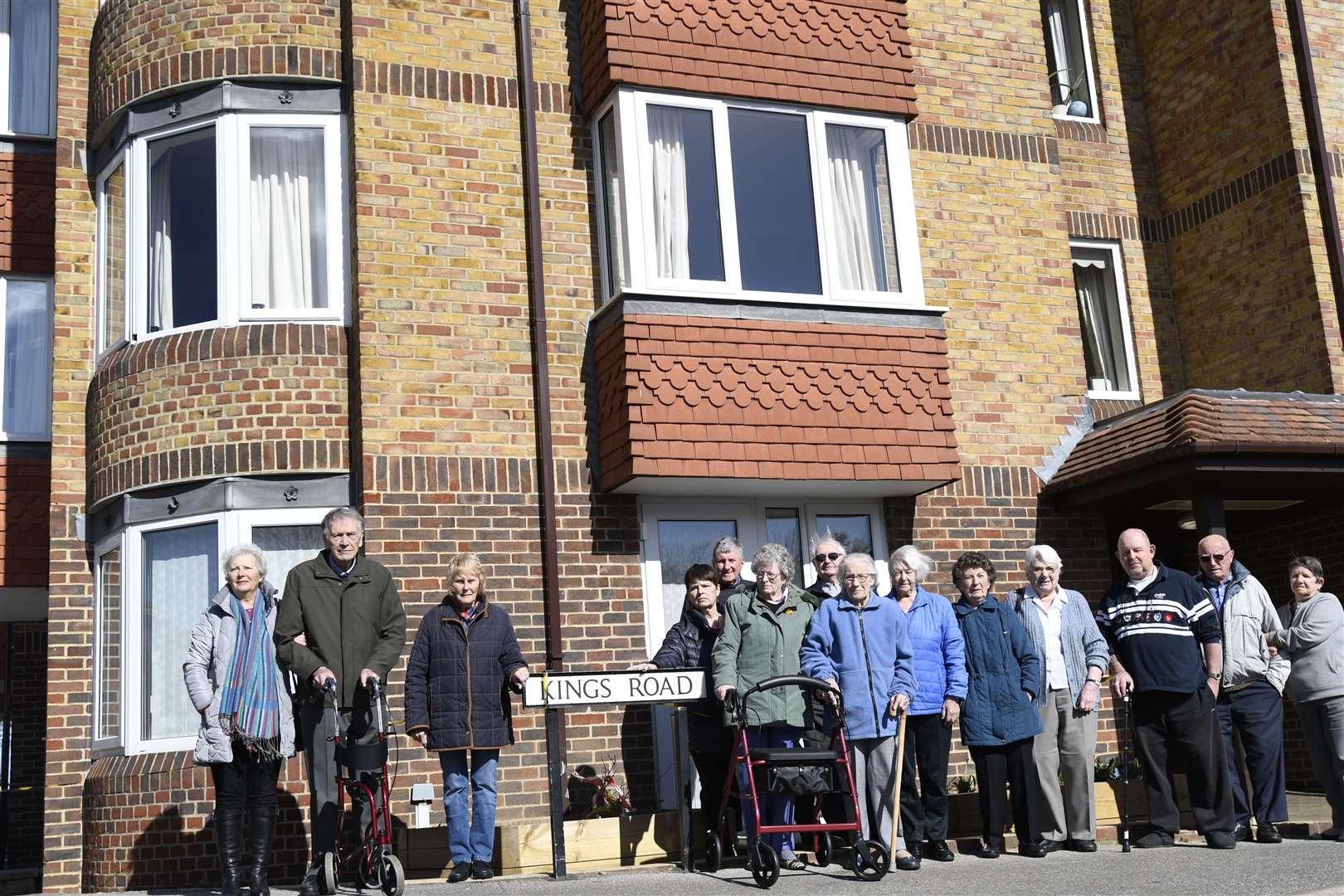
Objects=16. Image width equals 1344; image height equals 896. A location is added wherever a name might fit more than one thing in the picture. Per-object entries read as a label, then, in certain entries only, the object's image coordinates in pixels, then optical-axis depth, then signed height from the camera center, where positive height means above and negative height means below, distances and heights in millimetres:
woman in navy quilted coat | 8164 +157
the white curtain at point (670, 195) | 11578 +4109
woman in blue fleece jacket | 8367 +121
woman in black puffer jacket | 8852 +282
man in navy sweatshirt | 8875 -58
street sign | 8148 +138
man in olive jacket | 7809 +525
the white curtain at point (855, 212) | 12266 +4081
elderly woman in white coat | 7582 +159
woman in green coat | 8148 +300
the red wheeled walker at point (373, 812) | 7242 -424
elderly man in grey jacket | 9289 -138
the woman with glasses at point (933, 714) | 8609 -150
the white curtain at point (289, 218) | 11422 +4095
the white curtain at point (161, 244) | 11555 +4026
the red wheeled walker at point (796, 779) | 7473 -429
